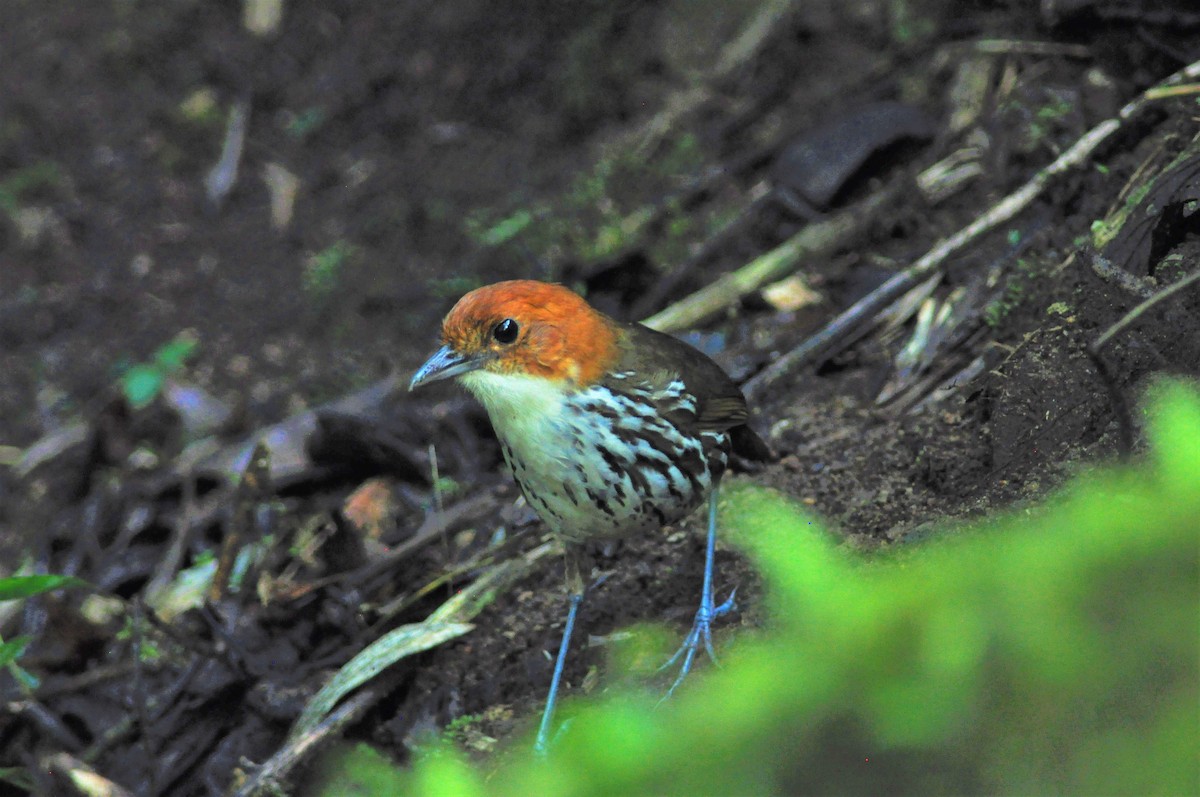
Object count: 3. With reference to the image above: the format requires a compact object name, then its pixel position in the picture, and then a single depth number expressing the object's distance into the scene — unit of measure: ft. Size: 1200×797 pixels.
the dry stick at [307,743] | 25.12
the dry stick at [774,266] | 34.91
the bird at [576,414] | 21.87
